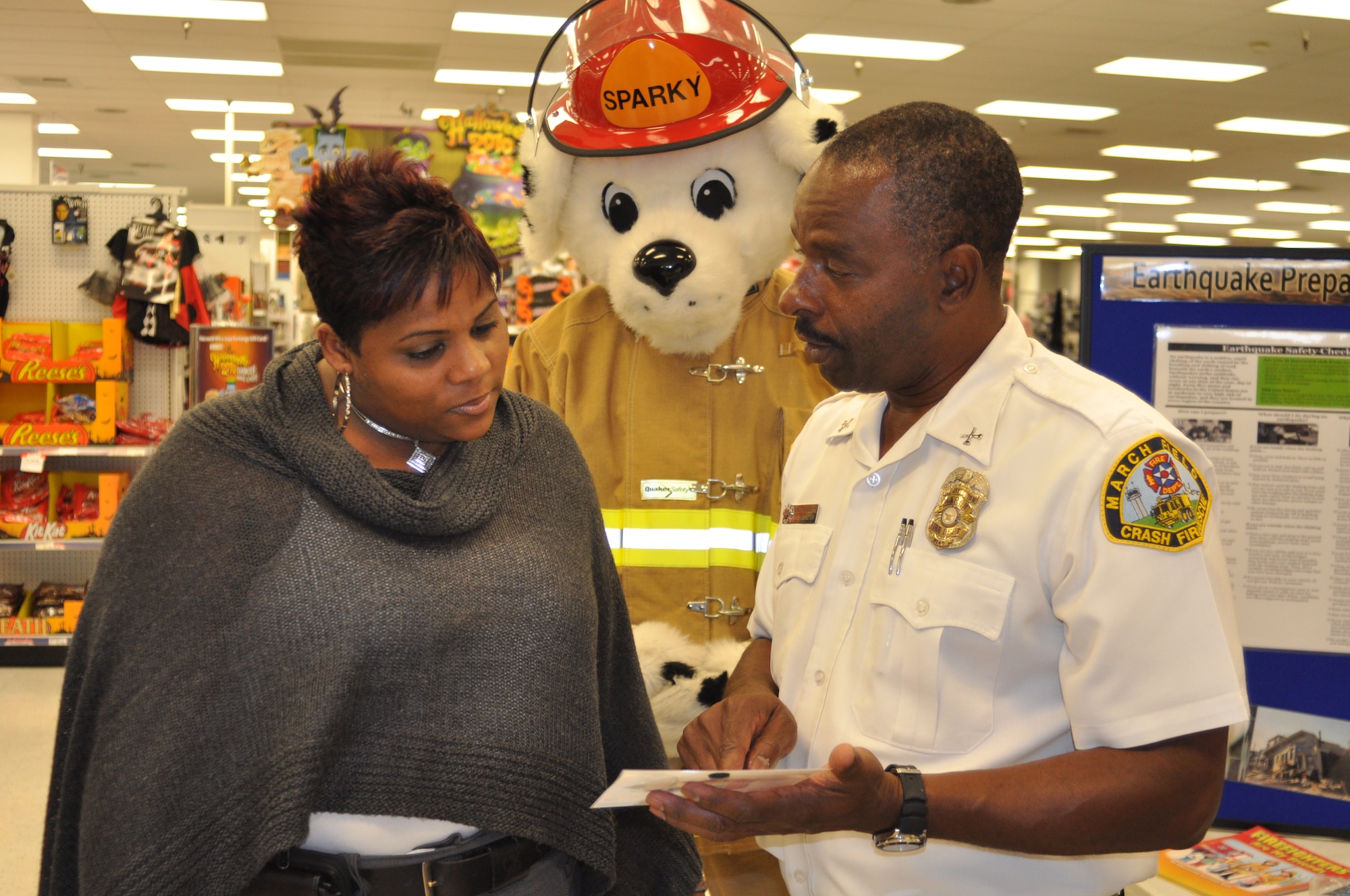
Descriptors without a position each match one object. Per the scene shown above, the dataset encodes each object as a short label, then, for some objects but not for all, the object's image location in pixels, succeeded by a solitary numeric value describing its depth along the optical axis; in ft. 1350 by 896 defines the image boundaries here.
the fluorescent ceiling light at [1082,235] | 70.18
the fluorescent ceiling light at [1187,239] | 67.37
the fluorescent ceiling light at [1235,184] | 50.21
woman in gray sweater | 4.60
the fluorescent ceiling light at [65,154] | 47.93
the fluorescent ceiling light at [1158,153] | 43.78
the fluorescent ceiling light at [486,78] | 34.01
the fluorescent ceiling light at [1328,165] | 45.37
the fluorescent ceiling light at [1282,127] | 38.63
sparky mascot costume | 7.71
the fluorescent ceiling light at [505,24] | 28.17
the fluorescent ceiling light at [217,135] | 43.45
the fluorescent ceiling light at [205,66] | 32.89
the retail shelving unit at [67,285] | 19.27
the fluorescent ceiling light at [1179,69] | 31.65
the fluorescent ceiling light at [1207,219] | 60.90
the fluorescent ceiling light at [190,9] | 27.27
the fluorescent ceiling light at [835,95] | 36.16
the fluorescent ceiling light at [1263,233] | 66.18
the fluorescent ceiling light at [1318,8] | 26.14
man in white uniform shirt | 3.82
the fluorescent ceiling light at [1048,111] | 37.19
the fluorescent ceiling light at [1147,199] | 55.31
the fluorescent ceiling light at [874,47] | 30.14
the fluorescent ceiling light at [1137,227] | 64.75
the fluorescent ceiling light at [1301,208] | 56.59
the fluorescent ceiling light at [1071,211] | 60.13
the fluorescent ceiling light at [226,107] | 38.42
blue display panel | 8.70
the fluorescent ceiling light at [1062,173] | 48.44
